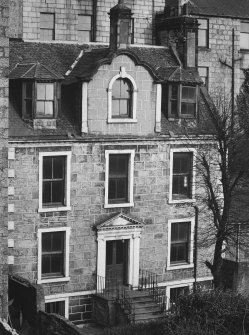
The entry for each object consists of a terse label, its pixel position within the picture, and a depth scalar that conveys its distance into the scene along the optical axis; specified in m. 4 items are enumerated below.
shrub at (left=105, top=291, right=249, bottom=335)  31.36
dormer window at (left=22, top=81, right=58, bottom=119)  38.06
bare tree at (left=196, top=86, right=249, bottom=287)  38.19
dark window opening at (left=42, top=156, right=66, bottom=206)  38.22
